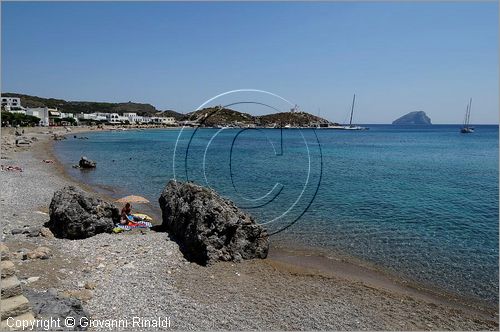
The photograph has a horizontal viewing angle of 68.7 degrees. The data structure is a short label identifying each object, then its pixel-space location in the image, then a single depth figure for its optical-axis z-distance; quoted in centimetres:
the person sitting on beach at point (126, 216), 1978
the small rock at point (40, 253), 1372
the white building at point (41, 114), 16012
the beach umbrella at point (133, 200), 2394
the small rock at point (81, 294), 1098
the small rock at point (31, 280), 1172
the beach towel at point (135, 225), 1909
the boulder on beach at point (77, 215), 1677
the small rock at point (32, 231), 1644
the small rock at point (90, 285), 1174
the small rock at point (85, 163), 4831
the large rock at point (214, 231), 1546
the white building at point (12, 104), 16550
